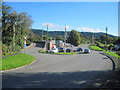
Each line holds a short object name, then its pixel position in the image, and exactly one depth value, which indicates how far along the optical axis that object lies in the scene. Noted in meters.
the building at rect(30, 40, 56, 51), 48.86
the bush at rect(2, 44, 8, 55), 18.47
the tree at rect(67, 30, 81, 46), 82.70
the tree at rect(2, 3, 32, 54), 22.05
